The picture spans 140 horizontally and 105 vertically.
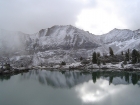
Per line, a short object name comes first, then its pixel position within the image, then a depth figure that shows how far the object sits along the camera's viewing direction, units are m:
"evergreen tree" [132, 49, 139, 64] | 101.90
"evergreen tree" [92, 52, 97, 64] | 123.92
